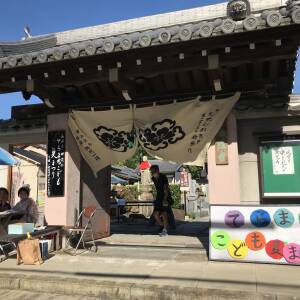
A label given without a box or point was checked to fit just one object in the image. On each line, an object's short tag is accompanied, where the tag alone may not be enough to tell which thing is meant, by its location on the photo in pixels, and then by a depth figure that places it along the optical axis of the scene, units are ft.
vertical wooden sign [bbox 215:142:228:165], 26.11
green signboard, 25.25
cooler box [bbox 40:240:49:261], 25.73
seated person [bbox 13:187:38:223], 29.54
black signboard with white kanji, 30.19
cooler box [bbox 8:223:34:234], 26.20
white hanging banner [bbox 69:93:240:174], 26.40
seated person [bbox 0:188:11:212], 31.58
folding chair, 28.17
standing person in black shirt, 36.35
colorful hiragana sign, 22.72
